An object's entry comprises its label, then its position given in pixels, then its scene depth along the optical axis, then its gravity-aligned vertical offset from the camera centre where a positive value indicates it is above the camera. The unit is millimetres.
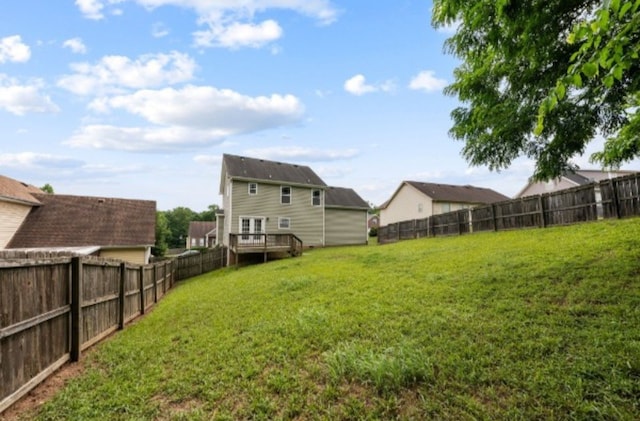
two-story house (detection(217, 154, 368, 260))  20344 +1858
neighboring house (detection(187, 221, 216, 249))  57400 +312
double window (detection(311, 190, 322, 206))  23453 +2407
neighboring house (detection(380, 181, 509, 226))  28656 +2538
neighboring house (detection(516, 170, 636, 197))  24823 +3103
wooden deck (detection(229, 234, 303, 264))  16816 -781
